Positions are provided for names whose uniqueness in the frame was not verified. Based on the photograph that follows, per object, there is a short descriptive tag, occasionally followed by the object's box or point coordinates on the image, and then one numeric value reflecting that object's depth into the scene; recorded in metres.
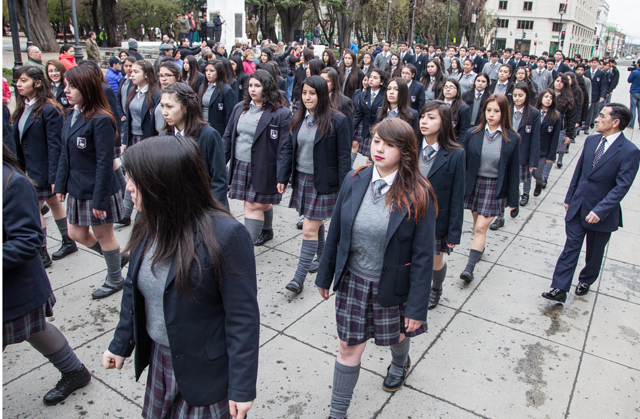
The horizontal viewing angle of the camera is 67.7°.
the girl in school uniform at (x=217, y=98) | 7.07
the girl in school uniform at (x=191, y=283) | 1.80
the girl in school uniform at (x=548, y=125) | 7.38
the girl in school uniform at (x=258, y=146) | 4.77
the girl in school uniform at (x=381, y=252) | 2.67
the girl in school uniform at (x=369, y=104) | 7.16
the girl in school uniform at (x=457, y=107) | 6.50
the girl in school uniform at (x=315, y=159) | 4.54
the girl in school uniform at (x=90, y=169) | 4.05
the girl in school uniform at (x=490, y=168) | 4.77
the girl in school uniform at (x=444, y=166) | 3.85
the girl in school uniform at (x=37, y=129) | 4.58
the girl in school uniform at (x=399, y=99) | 5.93
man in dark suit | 4.28
